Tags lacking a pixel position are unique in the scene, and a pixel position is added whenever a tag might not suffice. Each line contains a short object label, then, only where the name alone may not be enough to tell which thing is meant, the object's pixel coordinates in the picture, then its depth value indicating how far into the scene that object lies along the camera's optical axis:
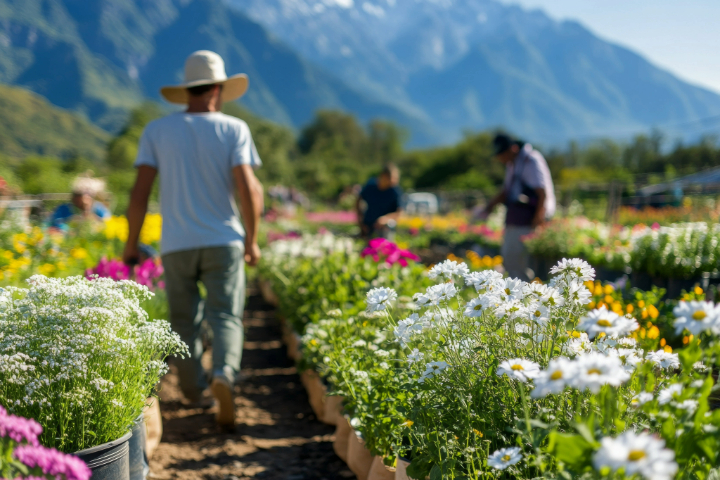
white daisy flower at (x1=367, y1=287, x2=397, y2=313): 1.69
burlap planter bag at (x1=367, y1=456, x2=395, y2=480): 1.99
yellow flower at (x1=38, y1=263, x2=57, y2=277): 3.95
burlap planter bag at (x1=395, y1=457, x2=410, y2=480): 1.75
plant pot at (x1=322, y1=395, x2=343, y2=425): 2.92
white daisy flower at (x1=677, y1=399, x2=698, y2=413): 1.08
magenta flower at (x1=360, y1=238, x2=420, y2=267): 3.57
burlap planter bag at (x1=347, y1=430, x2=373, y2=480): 2.29
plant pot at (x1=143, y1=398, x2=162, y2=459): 2.59
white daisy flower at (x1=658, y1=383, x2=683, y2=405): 1.11
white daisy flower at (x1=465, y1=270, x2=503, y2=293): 1.64
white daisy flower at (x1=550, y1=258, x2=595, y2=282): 1.55
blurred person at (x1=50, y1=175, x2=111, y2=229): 6.10
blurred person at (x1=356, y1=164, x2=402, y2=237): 5.78
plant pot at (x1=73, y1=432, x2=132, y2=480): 1.53
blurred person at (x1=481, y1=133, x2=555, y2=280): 4.55
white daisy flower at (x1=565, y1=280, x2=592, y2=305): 1.52
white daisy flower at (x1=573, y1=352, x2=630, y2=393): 0.94
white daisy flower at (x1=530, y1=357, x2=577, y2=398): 0.97
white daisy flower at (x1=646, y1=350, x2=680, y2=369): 1.45
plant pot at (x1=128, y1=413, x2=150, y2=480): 1.84
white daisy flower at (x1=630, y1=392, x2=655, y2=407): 1.16
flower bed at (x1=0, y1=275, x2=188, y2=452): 1.49
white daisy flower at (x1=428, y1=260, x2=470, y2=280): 1.73
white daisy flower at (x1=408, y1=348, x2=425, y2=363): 1.64
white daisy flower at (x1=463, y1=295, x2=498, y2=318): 1.53
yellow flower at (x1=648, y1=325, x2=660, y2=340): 2.12
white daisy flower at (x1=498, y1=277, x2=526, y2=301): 1.58
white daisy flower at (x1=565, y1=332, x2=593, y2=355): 1.49
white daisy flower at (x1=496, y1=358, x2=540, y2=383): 1.17
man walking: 2.94
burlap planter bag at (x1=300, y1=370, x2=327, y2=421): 3.16
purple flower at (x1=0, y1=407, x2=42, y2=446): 1.09
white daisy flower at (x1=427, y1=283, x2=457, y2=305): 1.60
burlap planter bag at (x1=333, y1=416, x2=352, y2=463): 2.61
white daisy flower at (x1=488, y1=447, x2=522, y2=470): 1.15
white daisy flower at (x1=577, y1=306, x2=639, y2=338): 1.10
